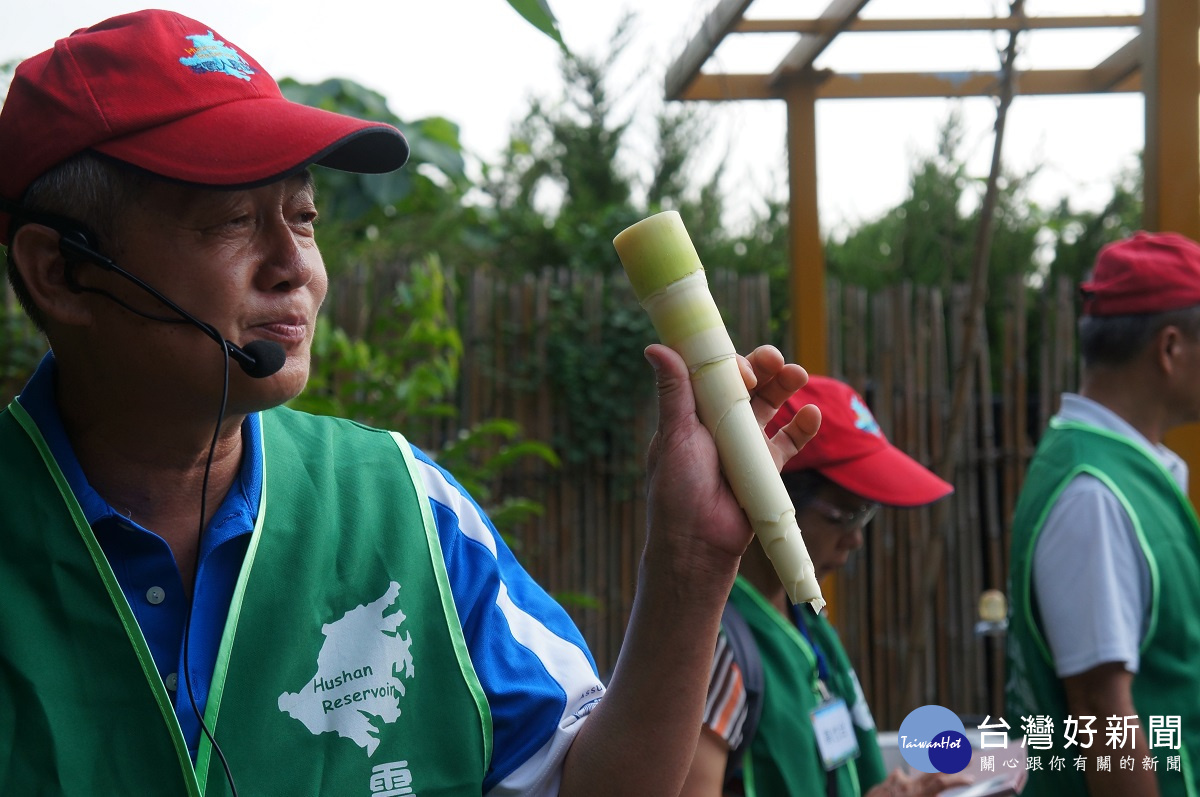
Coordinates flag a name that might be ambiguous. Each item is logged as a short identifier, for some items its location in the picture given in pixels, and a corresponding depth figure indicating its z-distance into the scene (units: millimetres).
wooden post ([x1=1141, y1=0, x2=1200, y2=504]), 3123
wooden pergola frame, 3133
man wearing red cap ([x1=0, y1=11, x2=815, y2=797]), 1246
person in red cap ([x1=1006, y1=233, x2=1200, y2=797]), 2547
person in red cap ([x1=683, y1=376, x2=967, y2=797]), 2199
